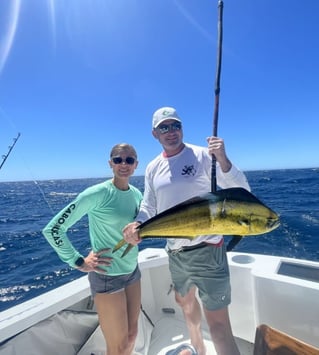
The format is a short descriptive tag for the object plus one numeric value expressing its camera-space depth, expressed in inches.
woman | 73.7
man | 75.4
